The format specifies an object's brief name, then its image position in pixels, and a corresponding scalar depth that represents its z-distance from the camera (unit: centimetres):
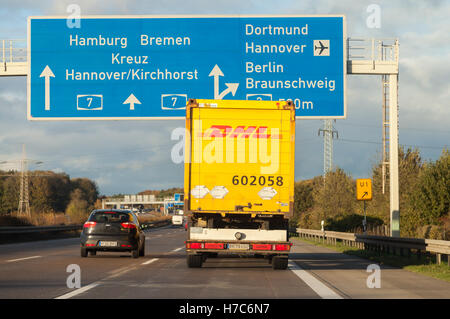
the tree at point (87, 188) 15838
